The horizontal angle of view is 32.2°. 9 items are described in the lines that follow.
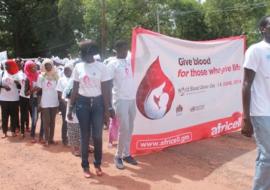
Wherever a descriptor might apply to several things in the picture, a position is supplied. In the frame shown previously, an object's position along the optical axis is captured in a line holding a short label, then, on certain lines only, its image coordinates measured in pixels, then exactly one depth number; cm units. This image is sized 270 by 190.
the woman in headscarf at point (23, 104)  971
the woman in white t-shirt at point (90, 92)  626
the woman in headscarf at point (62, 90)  848
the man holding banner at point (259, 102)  447
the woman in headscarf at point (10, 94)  972
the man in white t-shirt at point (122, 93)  679
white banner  748
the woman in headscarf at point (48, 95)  876
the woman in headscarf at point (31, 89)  941
